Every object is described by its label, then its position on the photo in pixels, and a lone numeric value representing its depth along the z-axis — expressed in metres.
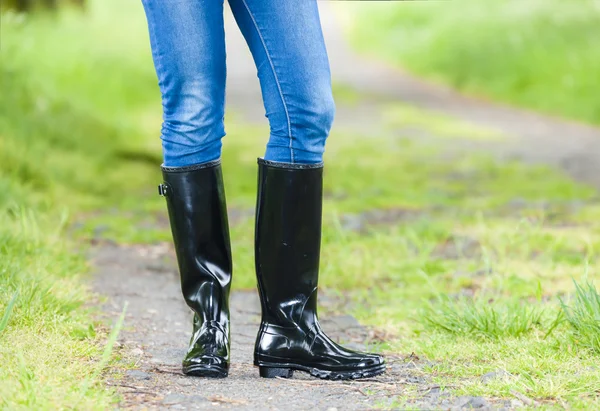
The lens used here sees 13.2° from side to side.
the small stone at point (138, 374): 4.85
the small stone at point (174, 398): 4.72
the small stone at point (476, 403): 4.68
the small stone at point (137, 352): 5.02
